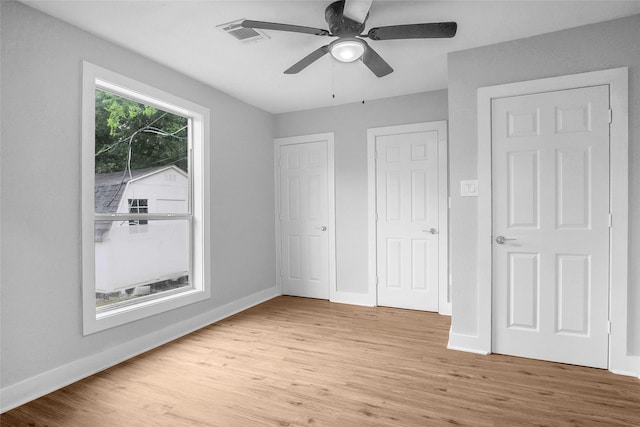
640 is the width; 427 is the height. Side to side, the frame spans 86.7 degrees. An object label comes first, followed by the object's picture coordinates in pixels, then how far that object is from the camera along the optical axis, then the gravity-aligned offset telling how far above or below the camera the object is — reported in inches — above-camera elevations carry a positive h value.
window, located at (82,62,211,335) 100.5 +3.7
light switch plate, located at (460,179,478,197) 112.7 +7.3
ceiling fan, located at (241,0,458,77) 77.8 +42.9
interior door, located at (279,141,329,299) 179.3 -5.2
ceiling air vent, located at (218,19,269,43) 94.7 +52.0
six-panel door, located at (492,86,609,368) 99.0 -4.9
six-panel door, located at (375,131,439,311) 154.6 -4.7
